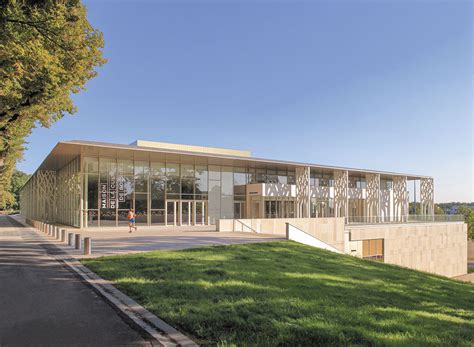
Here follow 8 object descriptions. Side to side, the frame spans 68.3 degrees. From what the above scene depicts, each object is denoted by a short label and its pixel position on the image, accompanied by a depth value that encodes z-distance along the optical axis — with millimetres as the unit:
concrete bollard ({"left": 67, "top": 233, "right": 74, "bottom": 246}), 17016
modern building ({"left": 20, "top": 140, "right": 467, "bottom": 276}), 28916
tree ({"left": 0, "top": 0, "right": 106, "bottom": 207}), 10328
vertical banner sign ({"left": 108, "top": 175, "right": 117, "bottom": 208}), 29497
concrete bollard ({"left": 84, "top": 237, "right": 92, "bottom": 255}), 13591
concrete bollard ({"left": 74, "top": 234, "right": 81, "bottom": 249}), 15508
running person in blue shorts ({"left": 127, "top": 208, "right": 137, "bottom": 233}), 25172
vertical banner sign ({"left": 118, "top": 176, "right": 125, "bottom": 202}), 29969
